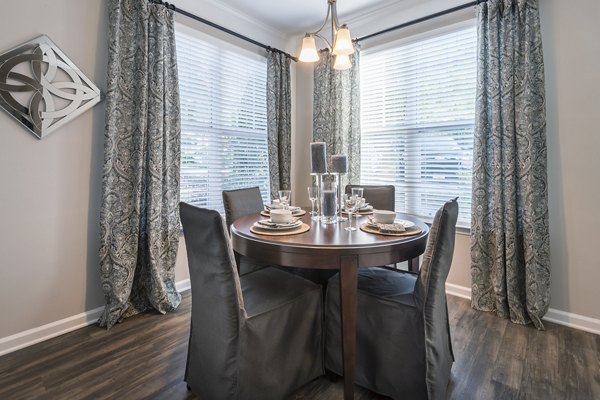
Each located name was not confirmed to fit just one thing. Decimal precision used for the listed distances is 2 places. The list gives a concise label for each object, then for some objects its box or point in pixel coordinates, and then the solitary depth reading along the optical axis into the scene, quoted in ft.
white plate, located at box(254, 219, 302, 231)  5.50
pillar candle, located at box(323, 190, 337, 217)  6.02
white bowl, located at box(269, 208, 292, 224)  5.69
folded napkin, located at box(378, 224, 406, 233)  5.32
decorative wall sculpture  6.14
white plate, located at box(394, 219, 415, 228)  5.82
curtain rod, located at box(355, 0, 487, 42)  8.39
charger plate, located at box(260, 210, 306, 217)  7.37
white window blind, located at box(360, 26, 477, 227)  8.98
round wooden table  4.65
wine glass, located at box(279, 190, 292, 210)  7.45
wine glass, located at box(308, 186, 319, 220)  7.00
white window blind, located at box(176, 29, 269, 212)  9.46
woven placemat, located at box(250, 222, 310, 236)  5.38
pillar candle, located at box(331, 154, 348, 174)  6.29
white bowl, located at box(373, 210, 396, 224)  5.84
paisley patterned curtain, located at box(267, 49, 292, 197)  11.45
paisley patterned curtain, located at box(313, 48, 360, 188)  10.82
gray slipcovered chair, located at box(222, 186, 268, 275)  7.69
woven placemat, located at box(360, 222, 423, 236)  5.29
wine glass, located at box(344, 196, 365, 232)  5.80
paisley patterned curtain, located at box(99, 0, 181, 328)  7.20
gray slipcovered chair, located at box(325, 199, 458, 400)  4.48
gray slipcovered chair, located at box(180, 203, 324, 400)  4.37
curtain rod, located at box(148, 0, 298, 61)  8.20
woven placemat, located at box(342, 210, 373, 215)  7.42
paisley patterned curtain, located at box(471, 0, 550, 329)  7.24
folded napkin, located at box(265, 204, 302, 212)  7.53
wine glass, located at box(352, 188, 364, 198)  6.55
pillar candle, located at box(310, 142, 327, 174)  6.33
